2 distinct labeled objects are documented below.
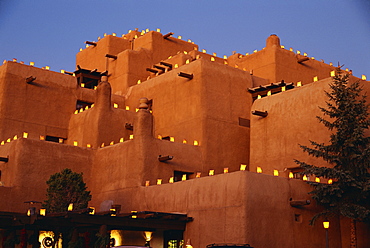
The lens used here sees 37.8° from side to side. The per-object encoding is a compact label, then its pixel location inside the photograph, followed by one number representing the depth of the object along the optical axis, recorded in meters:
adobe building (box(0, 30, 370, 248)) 22.39
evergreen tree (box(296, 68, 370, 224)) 22.45
